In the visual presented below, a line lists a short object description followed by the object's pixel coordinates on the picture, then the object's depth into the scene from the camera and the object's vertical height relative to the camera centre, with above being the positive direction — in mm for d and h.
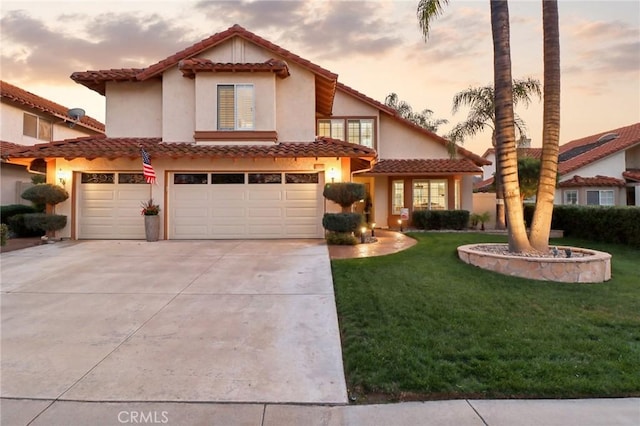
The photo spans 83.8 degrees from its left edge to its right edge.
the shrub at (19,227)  13375 -593
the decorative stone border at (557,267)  7133 -1137
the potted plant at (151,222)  12250 -362
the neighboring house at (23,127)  15798 +4375
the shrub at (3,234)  9984 -660
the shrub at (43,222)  12125 -362
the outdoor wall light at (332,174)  12727 +1348
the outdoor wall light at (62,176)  12594 +1250
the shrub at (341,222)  11453 -330
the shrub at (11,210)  13922 +53
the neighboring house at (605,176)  20969 +2181
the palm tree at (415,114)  28516 +7905
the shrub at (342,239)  11559 -887
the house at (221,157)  12578 +1896
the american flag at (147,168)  11307 +1415
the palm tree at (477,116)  16625 +4545
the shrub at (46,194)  11953 +583
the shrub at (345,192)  11730 +648
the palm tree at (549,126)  8102 +1975
